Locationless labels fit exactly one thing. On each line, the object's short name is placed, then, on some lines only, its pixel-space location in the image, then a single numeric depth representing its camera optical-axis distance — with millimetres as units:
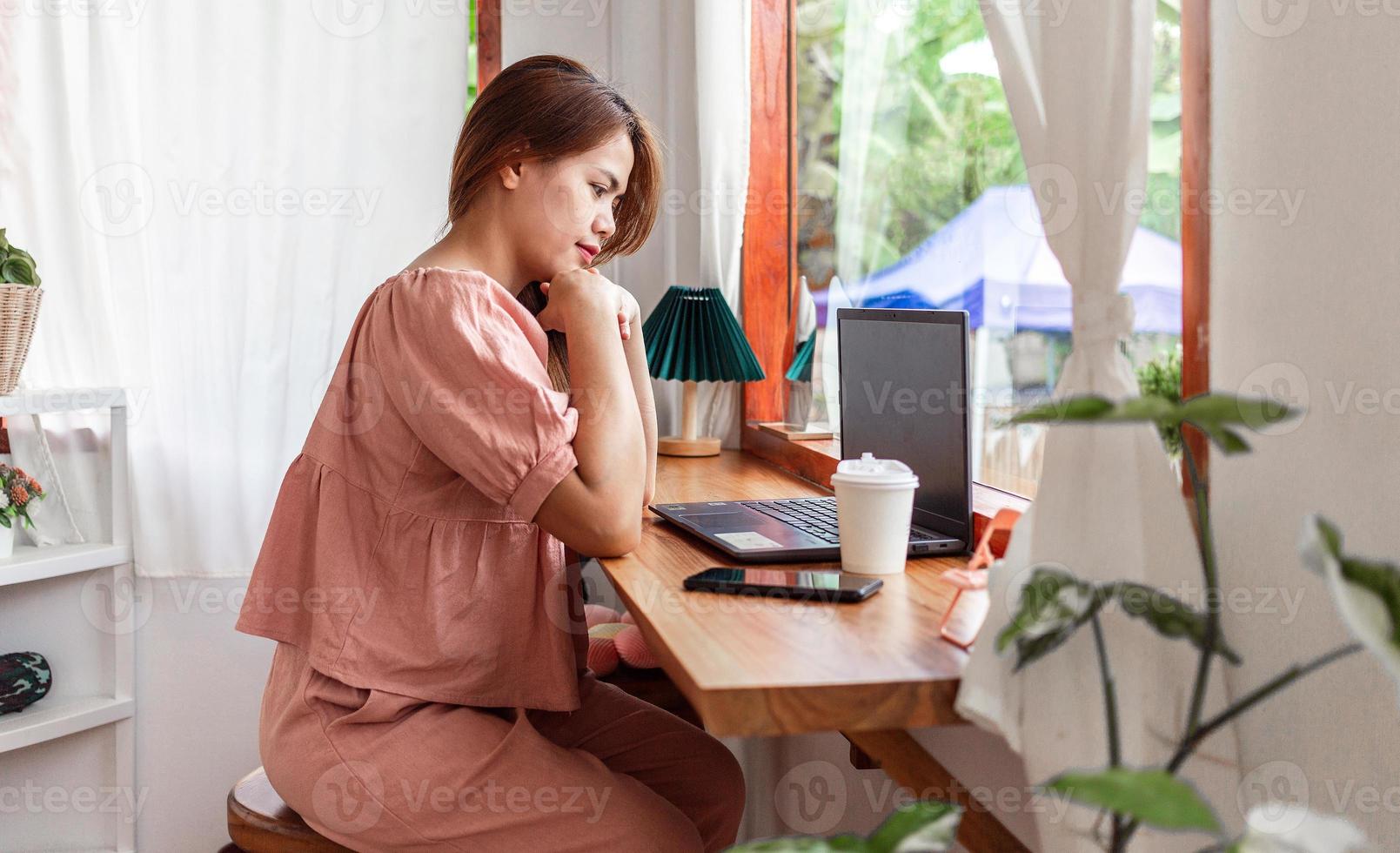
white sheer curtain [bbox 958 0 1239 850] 778
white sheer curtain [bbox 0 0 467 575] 2178
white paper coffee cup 1051
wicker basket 1967
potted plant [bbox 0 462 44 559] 2049
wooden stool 1148
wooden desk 746
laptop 1185
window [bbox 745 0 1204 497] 1539
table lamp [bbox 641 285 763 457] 2115
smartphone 989
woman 1087
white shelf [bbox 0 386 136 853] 2039
